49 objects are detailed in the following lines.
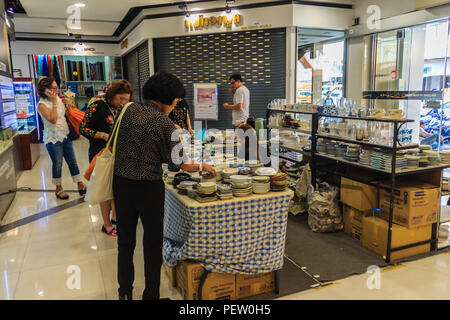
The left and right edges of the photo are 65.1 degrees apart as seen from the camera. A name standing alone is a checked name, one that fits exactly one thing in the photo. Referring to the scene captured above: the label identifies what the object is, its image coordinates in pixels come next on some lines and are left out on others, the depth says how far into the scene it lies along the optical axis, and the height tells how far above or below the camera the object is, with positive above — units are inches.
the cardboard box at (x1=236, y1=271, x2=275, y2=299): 108.8 -57.1
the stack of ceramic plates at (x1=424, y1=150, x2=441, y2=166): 136.9 -23.3
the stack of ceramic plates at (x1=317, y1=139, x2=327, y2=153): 169.0 -22.9
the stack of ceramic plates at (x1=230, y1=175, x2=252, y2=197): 103.6 -25.3
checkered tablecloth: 99.0 -38.2
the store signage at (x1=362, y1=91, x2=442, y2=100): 241.0 +1.6
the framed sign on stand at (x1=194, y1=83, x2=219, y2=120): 315.6 -1.3
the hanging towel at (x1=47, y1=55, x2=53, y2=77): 476.1 +50.9
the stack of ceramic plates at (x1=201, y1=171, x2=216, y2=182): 110.8 -23.9
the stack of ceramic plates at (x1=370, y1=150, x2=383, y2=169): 135.2 -23.4
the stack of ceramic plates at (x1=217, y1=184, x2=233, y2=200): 101.0 -26.2
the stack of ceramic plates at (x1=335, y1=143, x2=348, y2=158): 159.3 -23.2
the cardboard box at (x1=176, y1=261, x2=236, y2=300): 103.1 -54.0
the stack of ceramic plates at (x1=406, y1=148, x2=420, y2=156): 138.1 -21.3
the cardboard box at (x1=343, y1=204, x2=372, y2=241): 148.6 -52.7
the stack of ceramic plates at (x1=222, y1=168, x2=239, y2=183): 112.7 -23.5
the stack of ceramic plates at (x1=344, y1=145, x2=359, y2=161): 149.7 -23.1
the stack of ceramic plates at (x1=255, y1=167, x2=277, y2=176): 112.8 -23.2
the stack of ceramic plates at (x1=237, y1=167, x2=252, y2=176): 115.6 -23.0
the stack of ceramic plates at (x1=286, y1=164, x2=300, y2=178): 193.6 -38.8
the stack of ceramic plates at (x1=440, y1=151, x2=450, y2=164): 139.5 -23.8
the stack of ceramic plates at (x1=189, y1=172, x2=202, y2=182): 115.0 -24.8
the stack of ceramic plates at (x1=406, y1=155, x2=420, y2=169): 133.0 -23.9
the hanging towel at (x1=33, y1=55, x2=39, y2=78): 471.8 +52.0
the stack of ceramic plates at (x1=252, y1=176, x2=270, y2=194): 105.7 -25.3
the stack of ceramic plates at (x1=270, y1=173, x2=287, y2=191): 107.3 -24.8
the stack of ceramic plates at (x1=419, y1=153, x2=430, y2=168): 136.1 -24.6
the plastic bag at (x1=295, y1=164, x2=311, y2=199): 176.1 -41.8
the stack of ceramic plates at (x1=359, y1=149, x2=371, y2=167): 141.4 -23.9
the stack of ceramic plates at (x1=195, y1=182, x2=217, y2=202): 98.9 -25.6
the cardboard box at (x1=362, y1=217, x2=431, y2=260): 134.0 -53.6
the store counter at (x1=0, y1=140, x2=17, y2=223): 183.3 -40.6
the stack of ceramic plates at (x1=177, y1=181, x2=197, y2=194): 107.0 -25.5
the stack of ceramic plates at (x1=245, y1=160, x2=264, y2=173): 125.6 -23.0
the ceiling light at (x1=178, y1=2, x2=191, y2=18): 298.0 +78.4
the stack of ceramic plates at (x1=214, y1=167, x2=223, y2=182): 115.8 -24.4
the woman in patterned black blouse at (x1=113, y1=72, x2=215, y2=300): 88.4 -16.0
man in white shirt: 255.3 +0.6
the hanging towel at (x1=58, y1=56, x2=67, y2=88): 484.4 +46.1
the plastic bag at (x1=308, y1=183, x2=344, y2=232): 157.2 -49.9
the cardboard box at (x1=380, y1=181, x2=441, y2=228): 132.9 -40.5
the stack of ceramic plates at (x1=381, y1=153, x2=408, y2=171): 130.6 -23.8
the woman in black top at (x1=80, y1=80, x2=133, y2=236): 147.3 -3.7
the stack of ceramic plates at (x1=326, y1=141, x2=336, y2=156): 163.7 -23.1
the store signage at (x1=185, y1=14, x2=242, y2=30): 296.6 +66.9
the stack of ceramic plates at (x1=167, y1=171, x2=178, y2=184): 123.0 -26.2
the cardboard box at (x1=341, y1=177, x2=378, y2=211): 145.6 -40.5
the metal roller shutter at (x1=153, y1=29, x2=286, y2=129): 293.1 +33.7
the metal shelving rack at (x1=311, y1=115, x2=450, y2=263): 127.8 -27.4
